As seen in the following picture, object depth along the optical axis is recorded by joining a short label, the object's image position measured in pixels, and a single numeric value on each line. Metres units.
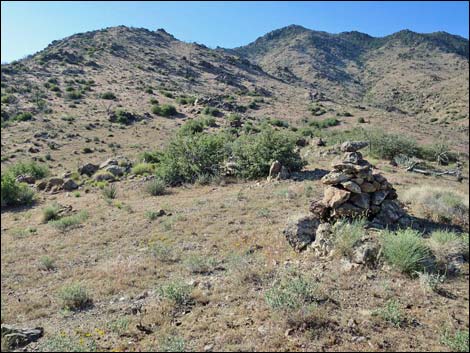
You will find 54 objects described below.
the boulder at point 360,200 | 7.73
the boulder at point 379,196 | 7.92
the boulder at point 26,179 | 17.40
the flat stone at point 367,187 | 7.92
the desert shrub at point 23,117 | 29.67
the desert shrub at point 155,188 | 14.09
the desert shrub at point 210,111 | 35.93
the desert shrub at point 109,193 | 13.96
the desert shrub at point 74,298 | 5.64
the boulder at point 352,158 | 8.70
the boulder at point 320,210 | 7.81
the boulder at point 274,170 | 13.90
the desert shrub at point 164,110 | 35.66
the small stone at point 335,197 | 7.61
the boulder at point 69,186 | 16.09
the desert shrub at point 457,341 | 3.94
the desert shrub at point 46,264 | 7.57
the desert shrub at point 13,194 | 14.00
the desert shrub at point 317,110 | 38.46
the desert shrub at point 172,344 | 4.01
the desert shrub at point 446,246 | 5.99
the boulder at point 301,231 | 7.26
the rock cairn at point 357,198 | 7.64
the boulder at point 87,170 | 18.77
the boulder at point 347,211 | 7.56
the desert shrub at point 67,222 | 10.37
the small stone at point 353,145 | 10.88
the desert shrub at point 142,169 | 17.75
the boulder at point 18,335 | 4.29
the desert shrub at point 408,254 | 5.71
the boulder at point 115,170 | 17.97
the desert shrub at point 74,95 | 37.69
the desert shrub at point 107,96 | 39.09
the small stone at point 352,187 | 7.65
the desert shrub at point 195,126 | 29.13
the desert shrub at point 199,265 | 6.73
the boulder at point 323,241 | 6.73
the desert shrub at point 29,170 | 18.47
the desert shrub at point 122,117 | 32.52
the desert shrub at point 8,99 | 33.41
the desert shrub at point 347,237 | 6.43
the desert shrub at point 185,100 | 40.16
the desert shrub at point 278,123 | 32.56
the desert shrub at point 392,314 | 4.48
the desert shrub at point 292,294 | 4.72
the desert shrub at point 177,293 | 5.29
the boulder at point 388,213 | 7.81
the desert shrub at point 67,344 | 4.06
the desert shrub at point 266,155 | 14.60
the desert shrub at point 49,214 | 11.60
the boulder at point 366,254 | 6.10
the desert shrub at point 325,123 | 32.07
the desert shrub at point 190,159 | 15.77
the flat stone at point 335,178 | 7.95
